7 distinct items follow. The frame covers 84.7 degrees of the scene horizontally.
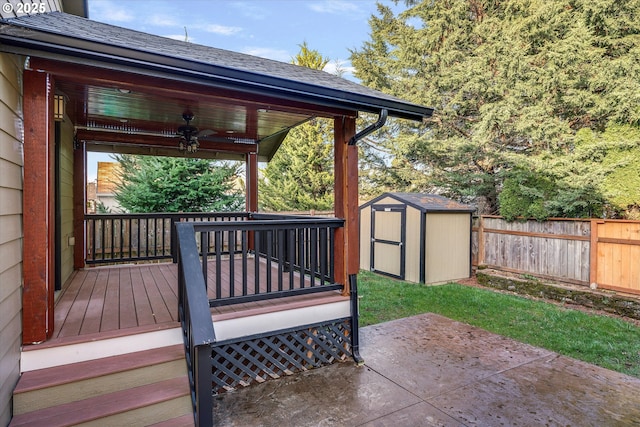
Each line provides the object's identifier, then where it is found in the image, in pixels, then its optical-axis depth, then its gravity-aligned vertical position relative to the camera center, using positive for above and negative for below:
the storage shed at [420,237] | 7.70 -0.64
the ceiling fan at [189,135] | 5.03 +1.08
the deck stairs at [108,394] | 2.26 -1.31
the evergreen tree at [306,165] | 14.78 +1.90
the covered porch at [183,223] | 2.44 -0.01
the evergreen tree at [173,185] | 9.49 +0.67
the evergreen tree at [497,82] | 8.30 +3.59
